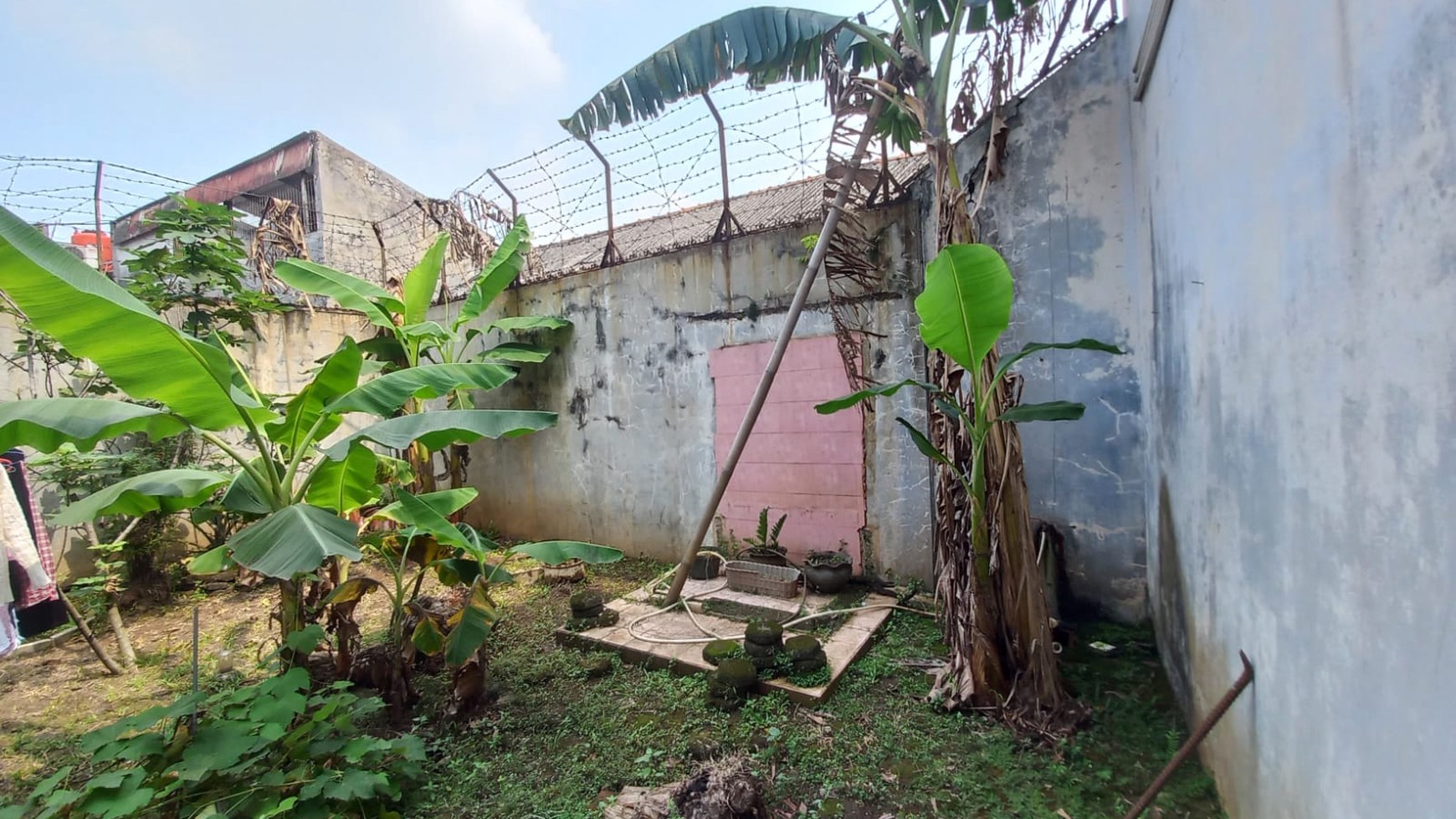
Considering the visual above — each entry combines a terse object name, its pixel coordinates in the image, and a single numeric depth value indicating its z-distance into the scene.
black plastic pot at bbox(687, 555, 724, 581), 4.41
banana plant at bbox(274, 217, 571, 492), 2.45
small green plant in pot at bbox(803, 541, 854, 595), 3.88
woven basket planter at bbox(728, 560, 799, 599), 3.92
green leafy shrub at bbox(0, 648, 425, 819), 1.80
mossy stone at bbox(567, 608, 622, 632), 3.59
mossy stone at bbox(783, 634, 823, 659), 2.82
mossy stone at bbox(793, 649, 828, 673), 2.81
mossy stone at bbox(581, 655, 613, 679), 3.09
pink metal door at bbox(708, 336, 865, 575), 4.13
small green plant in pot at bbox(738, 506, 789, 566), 4.20
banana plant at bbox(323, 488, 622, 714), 2.50
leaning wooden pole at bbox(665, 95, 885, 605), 3.47
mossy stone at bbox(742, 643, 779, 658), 2.89
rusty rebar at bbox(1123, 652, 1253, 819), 1.52
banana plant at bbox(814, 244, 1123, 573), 2.19
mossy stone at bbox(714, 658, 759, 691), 2.70
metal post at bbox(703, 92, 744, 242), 4.45
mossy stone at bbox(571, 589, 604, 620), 3.60
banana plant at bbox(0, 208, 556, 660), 1.74
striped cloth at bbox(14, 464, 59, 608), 2.75
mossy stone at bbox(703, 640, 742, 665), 2.99
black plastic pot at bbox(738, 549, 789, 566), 4.23
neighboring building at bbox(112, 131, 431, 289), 8.94
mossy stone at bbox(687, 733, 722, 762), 2.31
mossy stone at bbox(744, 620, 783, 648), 2.90
